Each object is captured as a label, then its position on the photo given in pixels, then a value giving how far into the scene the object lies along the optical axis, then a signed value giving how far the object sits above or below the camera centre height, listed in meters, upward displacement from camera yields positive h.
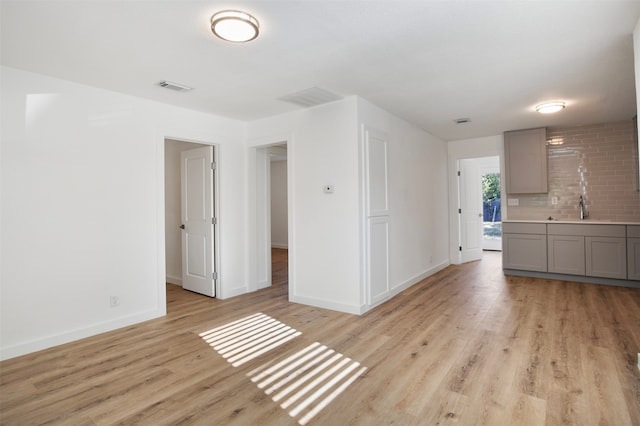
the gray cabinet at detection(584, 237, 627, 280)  5.03 -0.69
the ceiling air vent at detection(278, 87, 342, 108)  3.70 +1.31
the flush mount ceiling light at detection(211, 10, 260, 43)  2.20 +1.24
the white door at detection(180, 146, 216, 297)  4.77 -0.05
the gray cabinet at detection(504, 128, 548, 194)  5.77 +0.85
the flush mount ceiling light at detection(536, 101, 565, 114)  4.29 +1.31
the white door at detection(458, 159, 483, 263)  7.19 +0.05
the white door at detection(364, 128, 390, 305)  4.09 -0.01
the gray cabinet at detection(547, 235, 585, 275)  5.32 -0.67
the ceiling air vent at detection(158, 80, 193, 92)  3.38 +1.31
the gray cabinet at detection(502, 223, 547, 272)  5.62 -0.58
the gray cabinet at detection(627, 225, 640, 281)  4.92 -0.61
